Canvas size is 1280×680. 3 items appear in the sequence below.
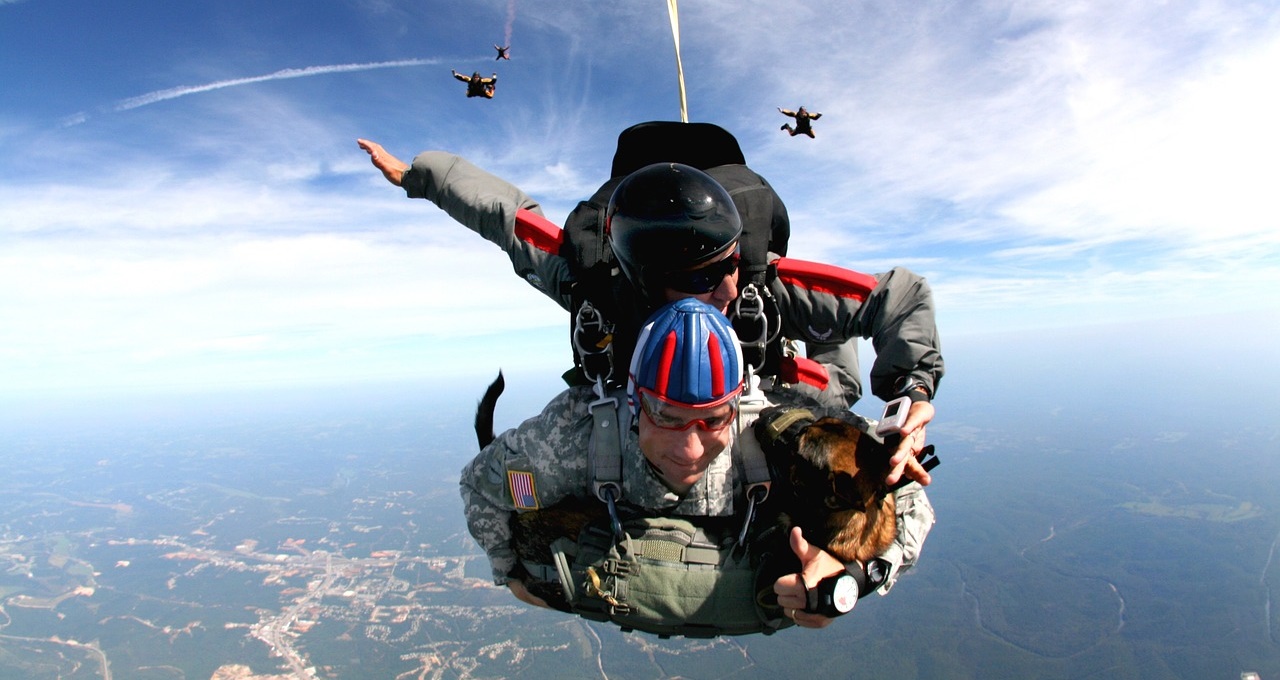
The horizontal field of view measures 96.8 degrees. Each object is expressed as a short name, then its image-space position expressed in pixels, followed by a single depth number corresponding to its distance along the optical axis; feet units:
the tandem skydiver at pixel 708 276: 6.63
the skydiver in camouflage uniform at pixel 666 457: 6.01
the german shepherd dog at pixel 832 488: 5.89
